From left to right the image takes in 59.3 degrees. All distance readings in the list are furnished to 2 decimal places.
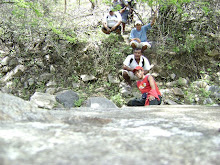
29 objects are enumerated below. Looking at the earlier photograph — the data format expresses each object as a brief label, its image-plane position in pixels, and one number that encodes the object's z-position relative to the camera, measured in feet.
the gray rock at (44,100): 11.65
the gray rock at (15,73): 17.71
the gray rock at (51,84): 16.92
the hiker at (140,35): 16.62
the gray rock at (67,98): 13.56
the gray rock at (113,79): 16.63
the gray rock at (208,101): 15.11
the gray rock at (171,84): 16.76
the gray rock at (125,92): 15.52
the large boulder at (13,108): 3.49
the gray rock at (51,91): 15.92
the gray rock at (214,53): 18.04
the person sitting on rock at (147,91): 10.34
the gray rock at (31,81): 17.21
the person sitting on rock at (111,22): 18.18
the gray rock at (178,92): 15.74
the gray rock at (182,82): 16.80
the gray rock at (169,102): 14.61
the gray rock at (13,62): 18.54
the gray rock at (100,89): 16.21
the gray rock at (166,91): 15.70
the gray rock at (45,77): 17.43
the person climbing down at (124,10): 19.29
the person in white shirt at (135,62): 14.82
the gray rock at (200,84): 16.57
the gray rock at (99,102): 12.42
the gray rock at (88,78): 16.90
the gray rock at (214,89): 15.97
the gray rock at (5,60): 18.65
